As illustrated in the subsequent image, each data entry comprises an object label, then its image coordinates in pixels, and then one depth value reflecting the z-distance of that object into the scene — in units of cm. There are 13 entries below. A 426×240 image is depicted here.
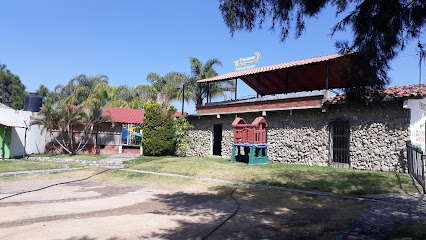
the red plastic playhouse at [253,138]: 1452
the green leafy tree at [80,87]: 3136
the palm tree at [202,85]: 2811
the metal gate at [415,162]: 868
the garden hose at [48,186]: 835
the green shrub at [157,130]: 1984
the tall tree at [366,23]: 530
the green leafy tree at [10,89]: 4406
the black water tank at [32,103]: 2214
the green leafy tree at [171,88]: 2909
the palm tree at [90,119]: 1966
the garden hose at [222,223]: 494
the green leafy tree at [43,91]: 4525
